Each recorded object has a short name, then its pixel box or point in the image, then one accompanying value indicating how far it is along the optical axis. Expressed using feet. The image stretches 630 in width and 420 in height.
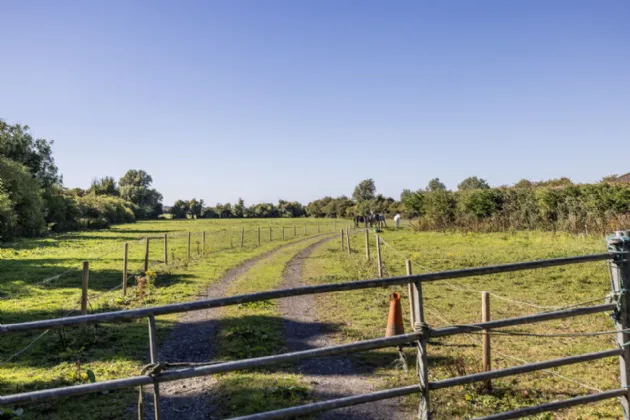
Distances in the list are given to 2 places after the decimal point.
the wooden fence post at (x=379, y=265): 54.73
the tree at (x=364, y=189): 367.45
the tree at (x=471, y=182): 367.04
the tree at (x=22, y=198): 121.63
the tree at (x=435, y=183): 387.51
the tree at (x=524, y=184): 117.39
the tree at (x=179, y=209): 335.67
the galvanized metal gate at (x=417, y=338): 9.34
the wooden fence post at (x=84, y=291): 34.30
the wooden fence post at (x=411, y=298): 28.50
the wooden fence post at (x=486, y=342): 21.97
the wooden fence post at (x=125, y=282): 49.59
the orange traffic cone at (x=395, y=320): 26.55
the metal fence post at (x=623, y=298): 12.34
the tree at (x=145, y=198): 327.26
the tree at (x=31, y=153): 174.19
